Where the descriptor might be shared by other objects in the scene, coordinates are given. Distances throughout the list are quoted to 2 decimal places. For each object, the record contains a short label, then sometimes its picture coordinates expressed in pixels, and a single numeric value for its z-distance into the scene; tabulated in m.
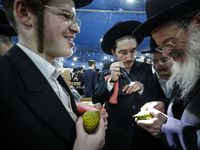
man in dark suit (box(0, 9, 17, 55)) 0.67
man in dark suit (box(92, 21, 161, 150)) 0.74
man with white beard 0.45
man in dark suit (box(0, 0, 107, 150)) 0.31
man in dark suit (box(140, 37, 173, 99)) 0.89
